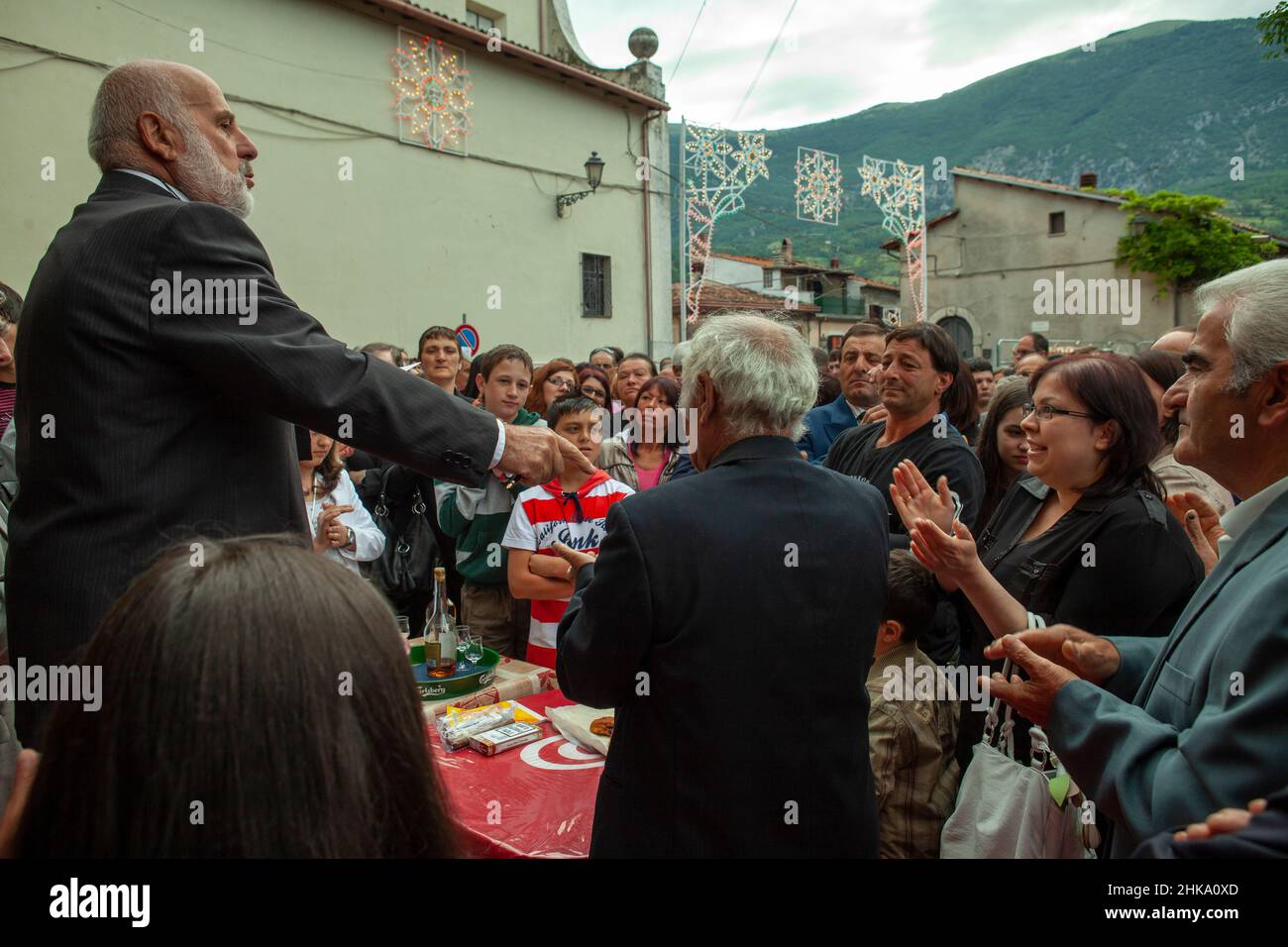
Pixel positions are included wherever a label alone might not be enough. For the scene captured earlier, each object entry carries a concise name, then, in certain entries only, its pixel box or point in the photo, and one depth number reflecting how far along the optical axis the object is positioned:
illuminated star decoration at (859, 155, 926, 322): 16.58
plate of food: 2.53
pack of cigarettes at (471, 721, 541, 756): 2.53
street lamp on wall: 13.26
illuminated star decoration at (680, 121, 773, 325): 13.97
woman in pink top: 4.78
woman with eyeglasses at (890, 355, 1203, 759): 2.29
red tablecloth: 2.08
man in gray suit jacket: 1.19
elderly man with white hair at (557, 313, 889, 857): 1.73
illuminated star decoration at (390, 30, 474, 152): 11.64
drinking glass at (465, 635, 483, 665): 3.16
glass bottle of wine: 3.08
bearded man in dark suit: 1.59
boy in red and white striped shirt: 3.50
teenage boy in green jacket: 4.10
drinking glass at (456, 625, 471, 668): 3.14
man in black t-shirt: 3.47
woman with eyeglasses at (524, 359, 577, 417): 5.73
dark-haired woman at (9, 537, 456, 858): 0.75
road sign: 10.56
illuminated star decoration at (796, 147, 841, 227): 14.92
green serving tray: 2.93
